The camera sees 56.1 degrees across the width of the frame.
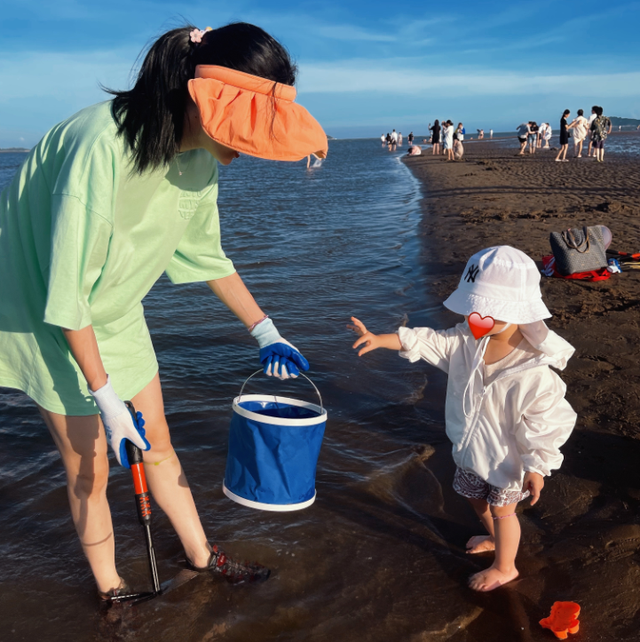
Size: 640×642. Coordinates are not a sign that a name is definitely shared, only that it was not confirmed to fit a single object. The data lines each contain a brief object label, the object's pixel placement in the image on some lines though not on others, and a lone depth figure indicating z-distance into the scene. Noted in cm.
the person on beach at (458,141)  2999
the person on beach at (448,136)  2894
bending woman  167
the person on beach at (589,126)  2022
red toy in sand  224
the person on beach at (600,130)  2073
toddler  228
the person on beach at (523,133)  3017
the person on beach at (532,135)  3139
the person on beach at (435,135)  3488
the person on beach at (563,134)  2214
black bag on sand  615
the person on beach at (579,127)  2248
